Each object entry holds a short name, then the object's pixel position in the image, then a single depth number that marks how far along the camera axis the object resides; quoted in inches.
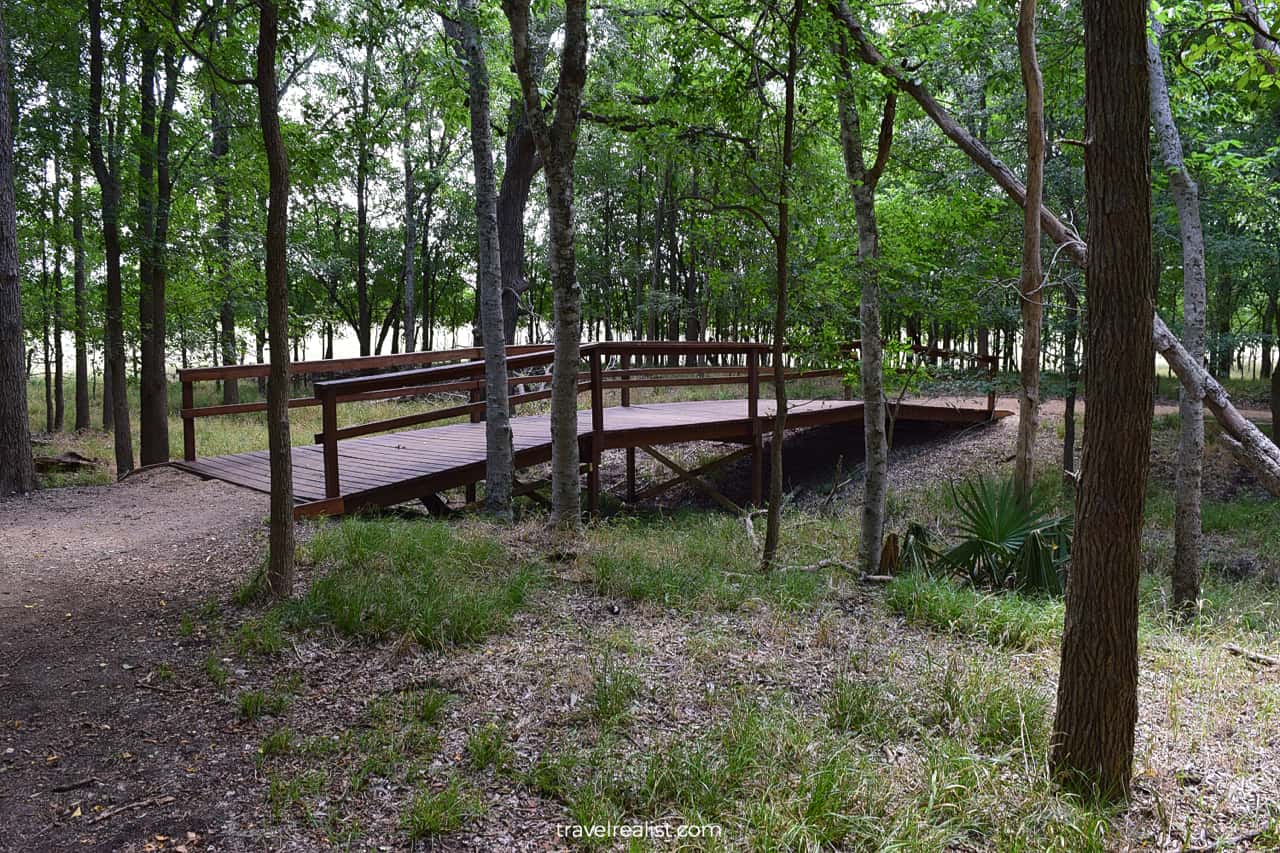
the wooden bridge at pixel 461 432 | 271.6
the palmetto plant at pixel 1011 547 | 215.5
